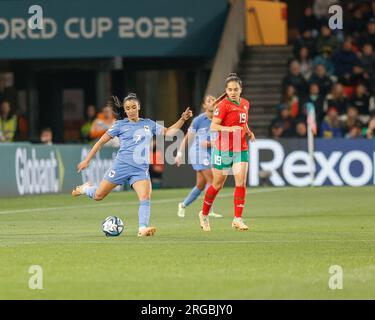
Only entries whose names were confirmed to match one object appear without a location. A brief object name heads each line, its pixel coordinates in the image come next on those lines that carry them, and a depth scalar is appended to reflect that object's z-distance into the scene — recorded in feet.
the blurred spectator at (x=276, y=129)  117.34
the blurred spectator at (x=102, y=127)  115.24
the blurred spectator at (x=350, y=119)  114.52
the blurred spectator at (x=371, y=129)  113.09
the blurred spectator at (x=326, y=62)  119.75
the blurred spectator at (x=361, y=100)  116.06
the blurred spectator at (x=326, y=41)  121.49
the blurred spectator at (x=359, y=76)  116.98
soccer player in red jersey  58.90
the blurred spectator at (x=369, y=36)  119.24
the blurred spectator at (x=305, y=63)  120.37
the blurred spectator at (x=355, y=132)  114.11
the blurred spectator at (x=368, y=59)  117.08
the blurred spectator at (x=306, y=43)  122.51
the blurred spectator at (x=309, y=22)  125.18
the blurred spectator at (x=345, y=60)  118.32
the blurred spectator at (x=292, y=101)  118.52
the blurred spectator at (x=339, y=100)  116.16
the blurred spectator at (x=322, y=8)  126.31
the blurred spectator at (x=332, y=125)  115.65
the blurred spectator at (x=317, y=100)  117.29
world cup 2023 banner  122.31
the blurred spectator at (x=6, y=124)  117.29
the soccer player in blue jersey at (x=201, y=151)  75.10
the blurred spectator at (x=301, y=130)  115.65
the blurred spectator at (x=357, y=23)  122.31
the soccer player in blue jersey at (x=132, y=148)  55.88
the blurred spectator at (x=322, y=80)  117.39
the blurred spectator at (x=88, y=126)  119.24
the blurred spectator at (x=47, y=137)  107.24
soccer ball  55.72
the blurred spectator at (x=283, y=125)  117.50
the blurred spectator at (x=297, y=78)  119.75
